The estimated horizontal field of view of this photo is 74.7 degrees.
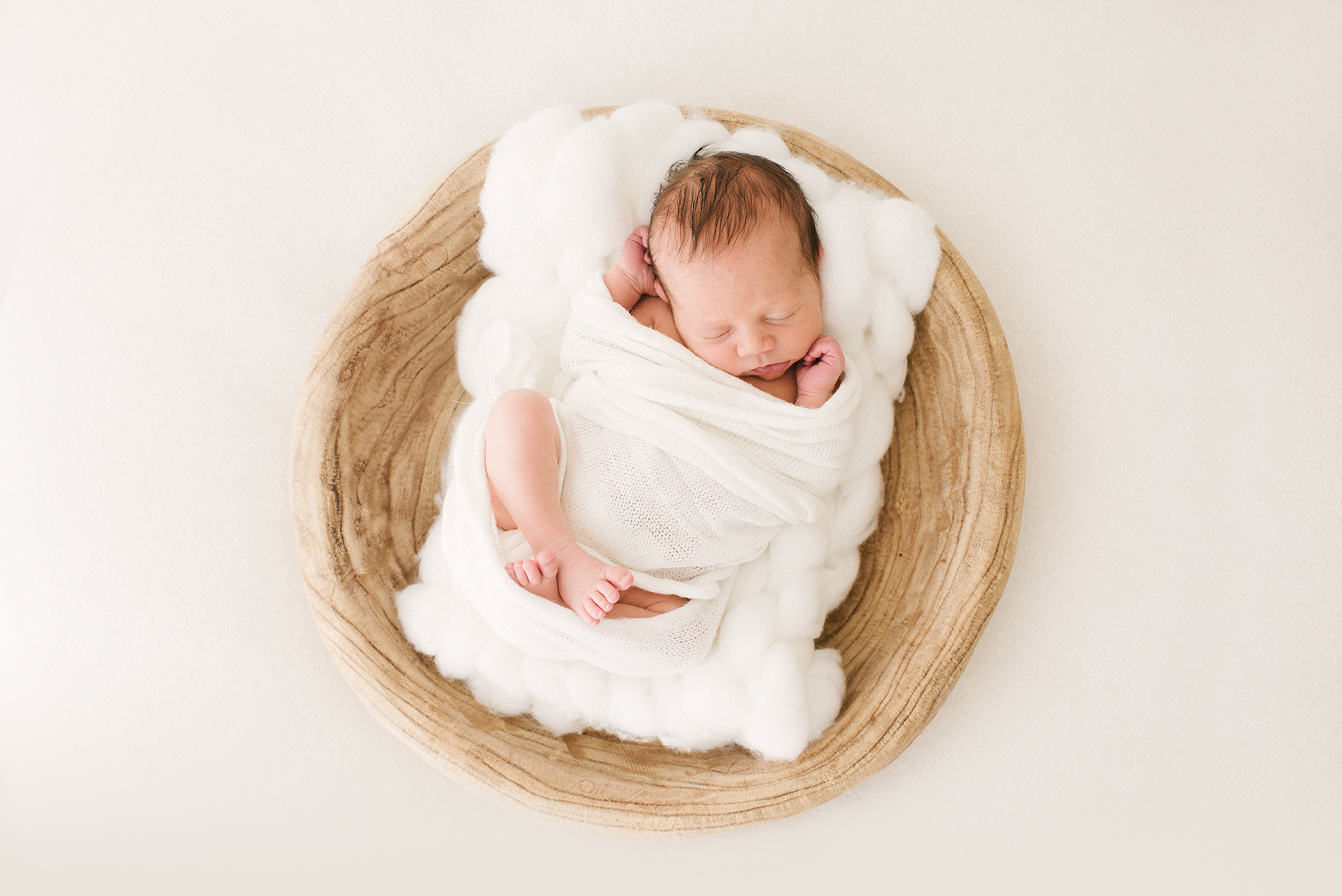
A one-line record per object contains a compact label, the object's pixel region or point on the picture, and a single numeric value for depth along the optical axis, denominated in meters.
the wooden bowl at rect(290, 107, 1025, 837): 1.20
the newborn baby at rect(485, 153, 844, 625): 1.17
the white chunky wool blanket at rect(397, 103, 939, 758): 1.23
